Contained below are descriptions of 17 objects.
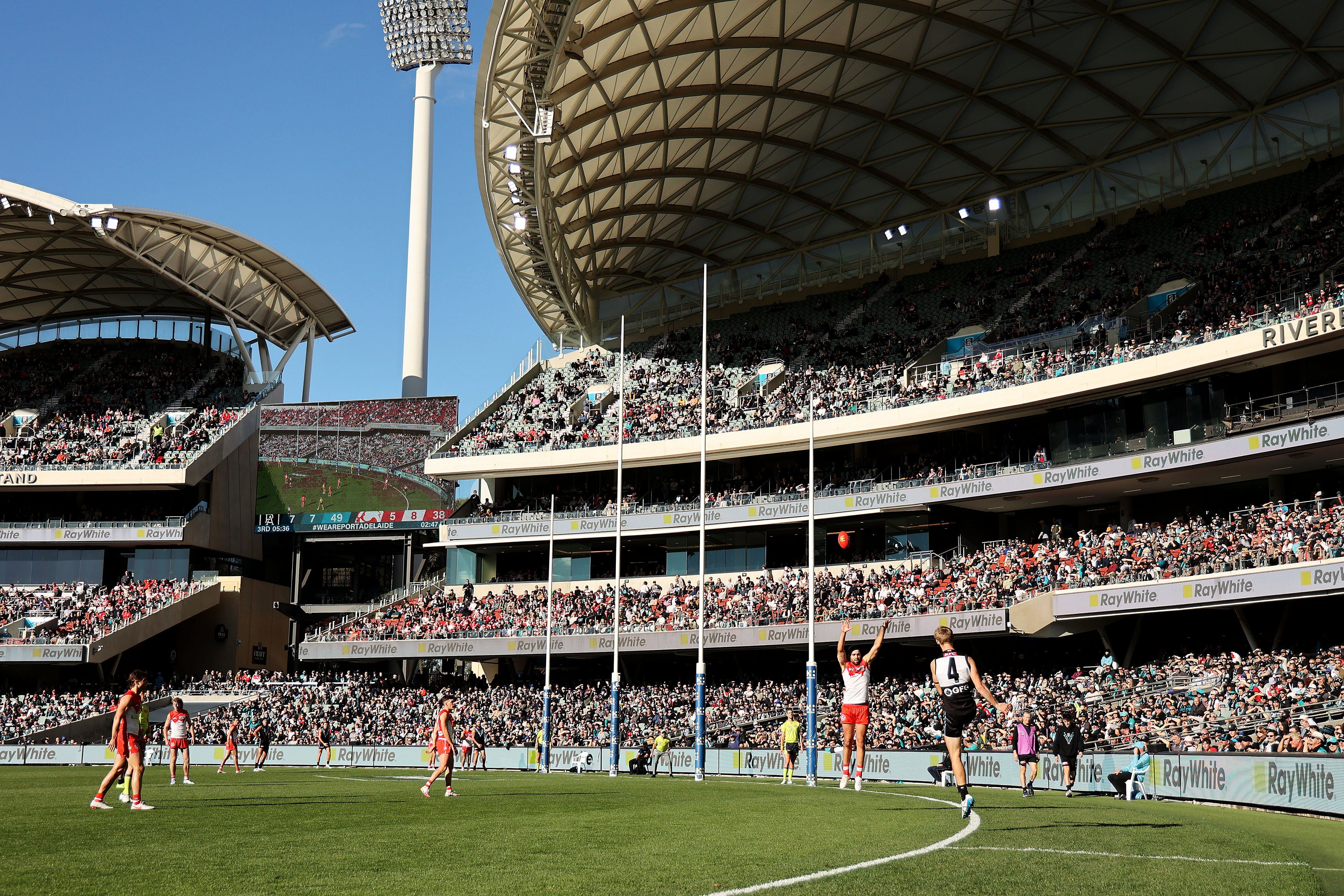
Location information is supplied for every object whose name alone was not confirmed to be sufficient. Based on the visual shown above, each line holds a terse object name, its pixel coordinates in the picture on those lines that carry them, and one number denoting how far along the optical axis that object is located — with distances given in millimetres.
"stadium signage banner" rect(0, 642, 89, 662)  59469
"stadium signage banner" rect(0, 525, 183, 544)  66375
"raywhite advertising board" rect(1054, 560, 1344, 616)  35062
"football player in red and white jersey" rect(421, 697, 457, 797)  20297
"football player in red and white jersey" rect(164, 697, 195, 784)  27391
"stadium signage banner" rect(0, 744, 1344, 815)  21047
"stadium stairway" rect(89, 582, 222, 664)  60406
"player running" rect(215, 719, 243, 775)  39562
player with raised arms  18406
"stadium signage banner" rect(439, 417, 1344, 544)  39406
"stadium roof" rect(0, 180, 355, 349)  66750
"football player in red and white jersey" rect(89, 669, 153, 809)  15742
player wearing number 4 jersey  13273
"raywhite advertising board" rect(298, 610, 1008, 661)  44625
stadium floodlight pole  97000
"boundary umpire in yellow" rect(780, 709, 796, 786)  28750
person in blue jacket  25156
